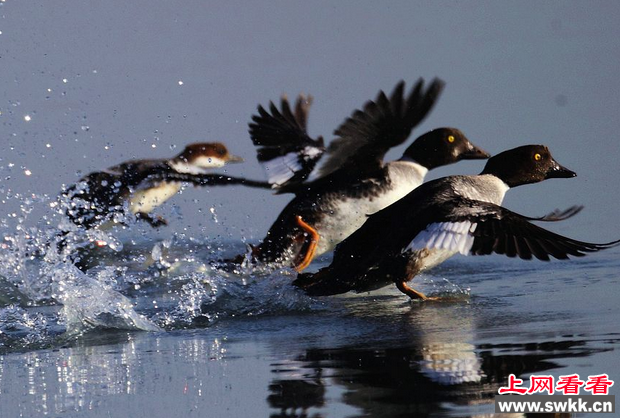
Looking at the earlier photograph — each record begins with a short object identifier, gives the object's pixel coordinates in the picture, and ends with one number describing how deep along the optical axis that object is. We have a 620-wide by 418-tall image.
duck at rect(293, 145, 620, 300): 11.43
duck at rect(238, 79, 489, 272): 13.95
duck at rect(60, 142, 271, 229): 16.28
